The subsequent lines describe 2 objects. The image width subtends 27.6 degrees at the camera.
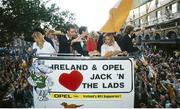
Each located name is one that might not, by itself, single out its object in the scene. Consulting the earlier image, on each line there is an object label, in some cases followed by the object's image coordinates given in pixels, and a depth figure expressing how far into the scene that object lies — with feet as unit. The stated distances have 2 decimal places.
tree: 36.17
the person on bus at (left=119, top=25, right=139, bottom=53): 16.56
